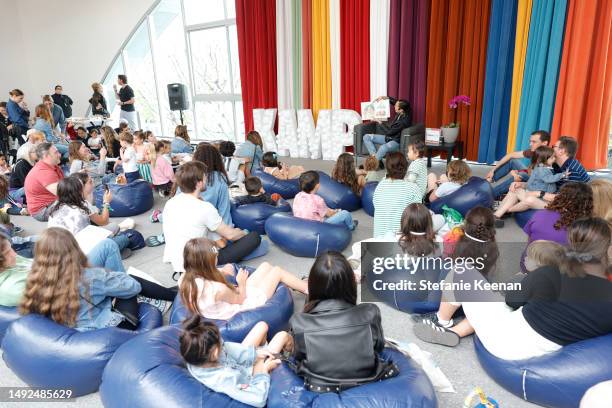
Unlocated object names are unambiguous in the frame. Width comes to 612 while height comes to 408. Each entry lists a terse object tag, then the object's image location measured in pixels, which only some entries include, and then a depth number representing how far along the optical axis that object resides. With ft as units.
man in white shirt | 9.95
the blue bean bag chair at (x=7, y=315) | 7.53
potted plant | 19.79
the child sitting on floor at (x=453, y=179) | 13.84
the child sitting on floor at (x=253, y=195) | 13.71
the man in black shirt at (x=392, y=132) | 20.61
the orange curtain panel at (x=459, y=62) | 19.25
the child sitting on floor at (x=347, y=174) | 15.07
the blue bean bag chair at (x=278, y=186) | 16.78
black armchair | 20.79
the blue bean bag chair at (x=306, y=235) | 11.53
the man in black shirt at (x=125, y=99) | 29.91
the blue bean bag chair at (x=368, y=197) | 15.08
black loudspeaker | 30.73
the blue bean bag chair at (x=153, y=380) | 5.59
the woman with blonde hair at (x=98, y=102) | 31.49
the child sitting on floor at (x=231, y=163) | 17.25
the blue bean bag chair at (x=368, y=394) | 5.40
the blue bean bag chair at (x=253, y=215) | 13.38
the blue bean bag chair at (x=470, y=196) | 13.42
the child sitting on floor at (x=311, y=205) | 12.23
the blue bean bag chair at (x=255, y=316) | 7.48
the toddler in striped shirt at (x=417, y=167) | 13.61
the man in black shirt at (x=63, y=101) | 33.10
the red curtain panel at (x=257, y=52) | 26.35
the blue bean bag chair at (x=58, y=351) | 6.79
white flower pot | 20.02
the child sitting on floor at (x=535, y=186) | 12.79
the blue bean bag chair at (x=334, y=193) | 14.98
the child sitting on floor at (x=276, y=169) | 17.56
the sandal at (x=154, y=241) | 13.53
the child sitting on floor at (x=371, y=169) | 16.57
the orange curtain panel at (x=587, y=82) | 16.22
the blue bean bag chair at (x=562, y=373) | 6.04
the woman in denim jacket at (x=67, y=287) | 6.81
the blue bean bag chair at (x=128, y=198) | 16.12
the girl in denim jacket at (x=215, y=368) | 5.59
